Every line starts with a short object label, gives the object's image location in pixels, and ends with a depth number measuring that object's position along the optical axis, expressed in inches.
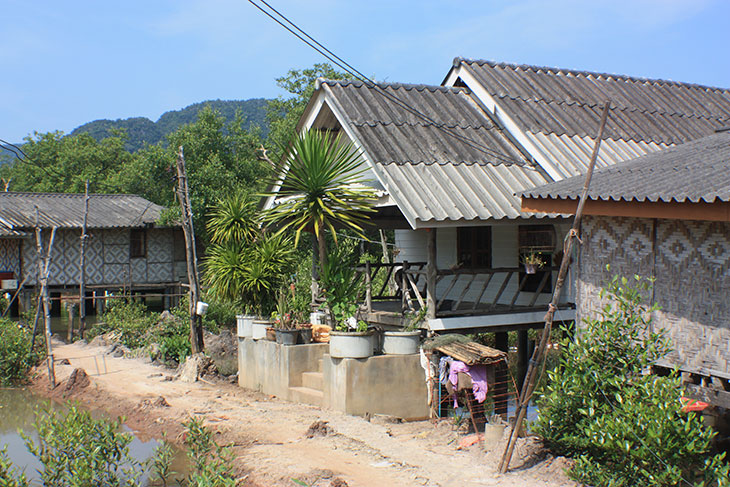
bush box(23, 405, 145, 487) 296.0
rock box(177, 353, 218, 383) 579.0
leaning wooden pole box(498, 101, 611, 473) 284.2
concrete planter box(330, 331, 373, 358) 428.8
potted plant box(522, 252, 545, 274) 474.0
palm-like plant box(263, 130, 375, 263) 464.1
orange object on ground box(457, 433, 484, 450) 366.7
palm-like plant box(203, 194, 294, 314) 551.2
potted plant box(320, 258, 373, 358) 429.4
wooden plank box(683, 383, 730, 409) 271.8
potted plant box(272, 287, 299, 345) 498.0
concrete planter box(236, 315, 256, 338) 550.9
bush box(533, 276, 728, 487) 257.8
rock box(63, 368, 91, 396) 578.6
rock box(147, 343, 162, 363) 677.9
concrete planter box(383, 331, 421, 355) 437.7
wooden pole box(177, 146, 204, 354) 603.5
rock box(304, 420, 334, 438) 382.0
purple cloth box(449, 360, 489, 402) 410.3
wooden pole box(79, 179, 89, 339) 853.2
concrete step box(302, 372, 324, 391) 476.7
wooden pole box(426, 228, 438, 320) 445.1
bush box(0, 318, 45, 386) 633.6
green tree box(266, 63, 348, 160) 1226.1
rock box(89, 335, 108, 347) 781.2
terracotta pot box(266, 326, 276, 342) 525.0
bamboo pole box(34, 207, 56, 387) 595.5
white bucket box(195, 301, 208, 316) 586.9
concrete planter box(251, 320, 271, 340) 533.0
